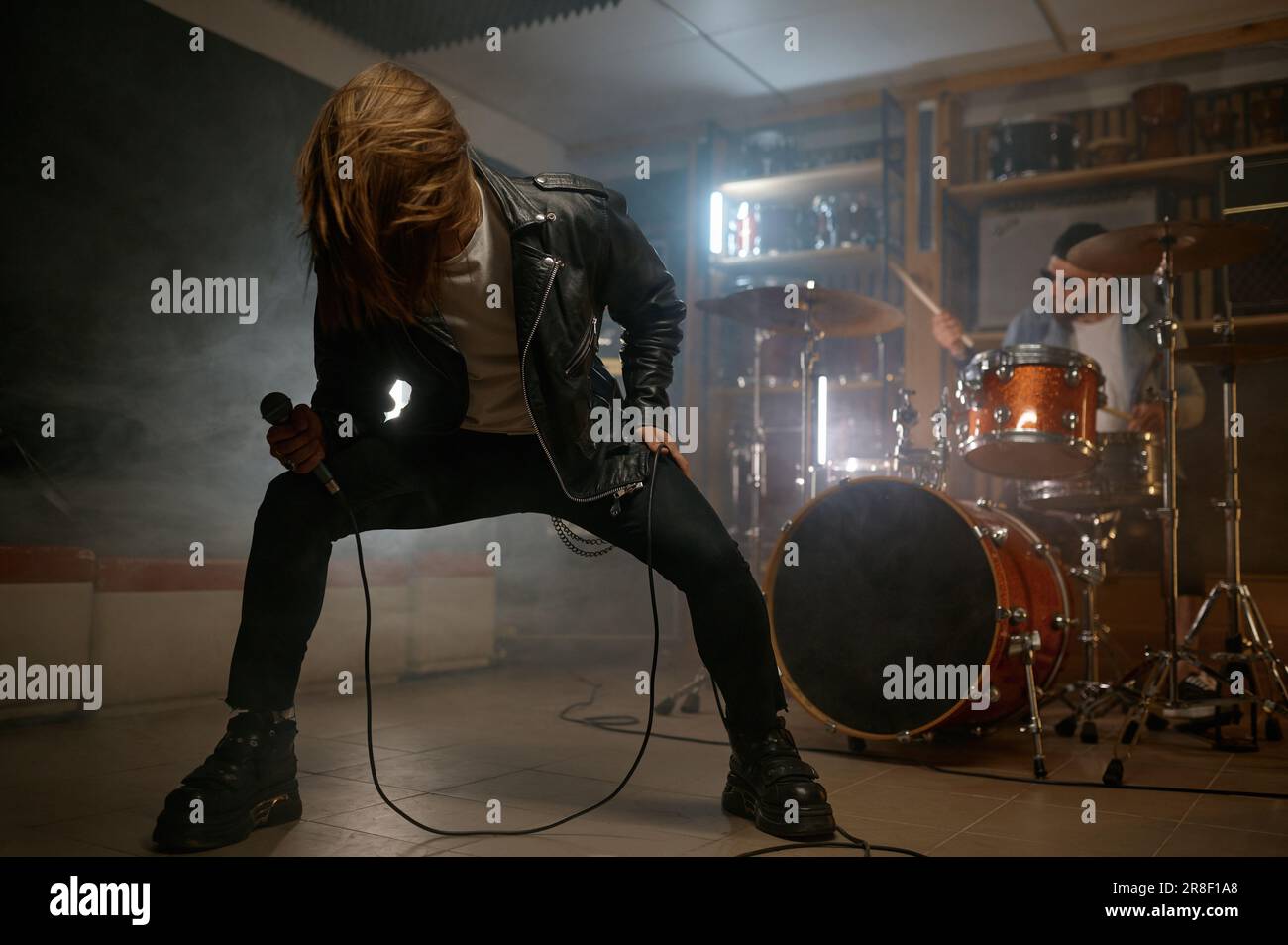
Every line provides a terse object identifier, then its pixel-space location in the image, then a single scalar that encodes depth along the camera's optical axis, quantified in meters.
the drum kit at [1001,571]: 2.31
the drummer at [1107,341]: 3.60
